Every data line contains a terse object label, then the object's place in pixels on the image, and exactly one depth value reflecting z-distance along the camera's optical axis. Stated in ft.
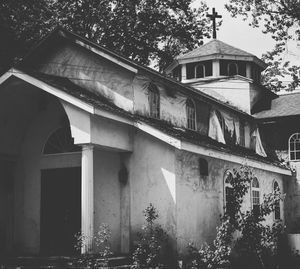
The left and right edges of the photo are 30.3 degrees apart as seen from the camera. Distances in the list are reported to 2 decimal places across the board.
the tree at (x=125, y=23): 103.65
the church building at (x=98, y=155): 55.36
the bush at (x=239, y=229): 50.80
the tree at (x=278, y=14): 99.14
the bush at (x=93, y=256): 48.24
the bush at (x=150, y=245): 50.60
